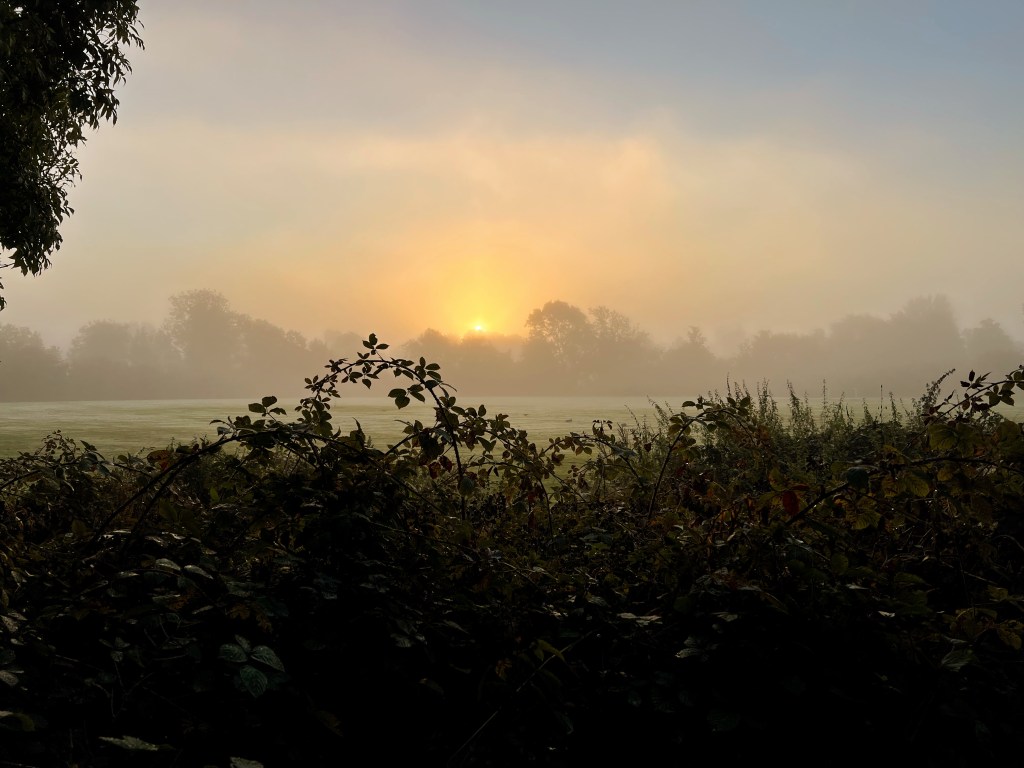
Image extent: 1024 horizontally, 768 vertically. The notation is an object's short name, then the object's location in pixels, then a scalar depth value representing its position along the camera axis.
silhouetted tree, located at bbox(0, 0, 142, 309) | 10.27
